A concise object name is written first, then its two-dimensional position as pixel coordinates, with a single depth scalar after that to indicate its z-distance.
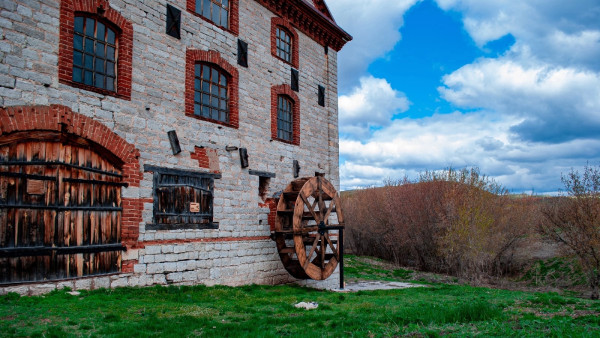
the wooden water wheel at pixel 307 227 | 10.36
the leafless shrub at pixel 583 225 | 13.00
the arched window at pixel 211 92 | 9.26
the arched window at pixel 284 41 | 11.42
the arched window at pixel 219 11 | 9.37
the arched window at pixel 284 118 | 11.59
